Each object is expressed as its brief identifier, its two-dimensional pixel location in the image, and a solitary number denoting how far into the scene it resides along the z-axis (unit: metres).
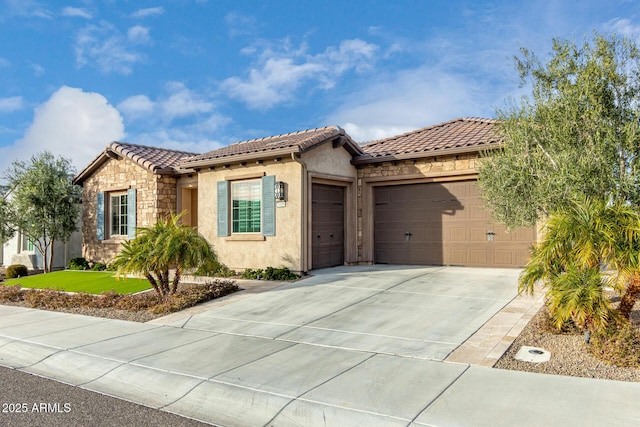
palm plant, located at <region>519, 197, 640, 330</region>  5.70
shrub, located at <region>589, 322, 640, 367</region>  5.27
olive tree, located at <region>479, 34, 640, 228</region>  6.84
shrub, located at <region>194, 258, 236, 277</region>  10.05
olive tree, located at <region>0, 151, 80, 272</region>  17.66
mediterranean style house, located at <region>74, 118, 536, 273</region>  12.36
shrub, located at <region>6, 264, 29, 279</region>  17.97
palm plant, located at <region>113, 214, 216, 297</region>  9.61
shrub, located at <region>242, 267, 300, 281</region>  11.86
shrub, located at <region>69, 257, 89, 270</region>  17.48
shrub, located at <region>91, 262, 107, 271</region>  16.86
